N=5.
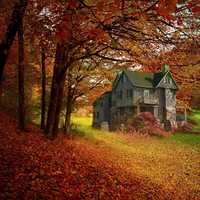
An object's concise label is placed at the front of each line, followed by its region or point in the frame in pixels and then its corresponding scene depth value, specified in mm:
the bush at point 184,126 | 42322
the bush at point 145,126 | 35781
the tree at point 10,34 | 7246
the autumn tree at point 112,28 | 9367
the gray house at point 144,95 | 47062
